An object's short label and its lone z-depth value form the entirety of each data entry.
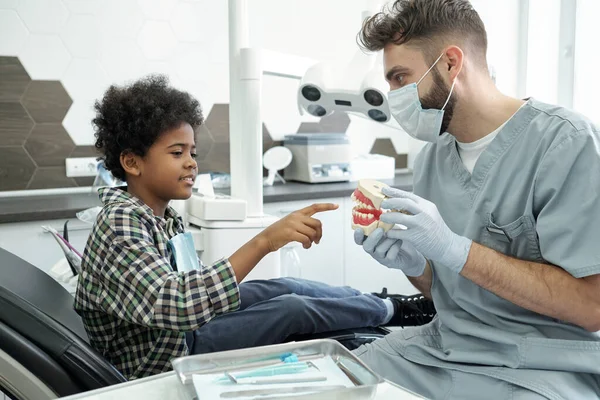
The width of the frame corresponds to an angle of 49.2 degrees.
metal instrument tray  0.92
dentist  1.24
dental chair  1.17
